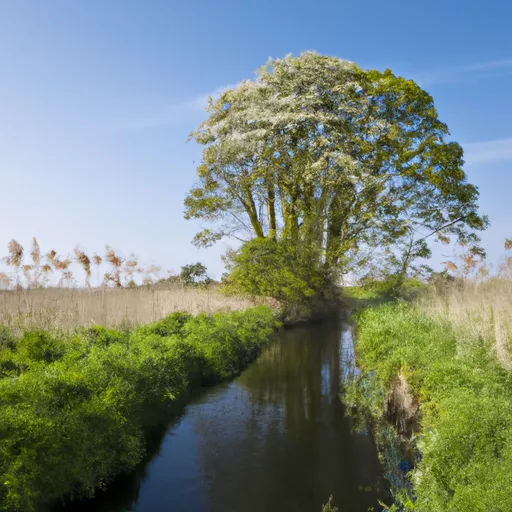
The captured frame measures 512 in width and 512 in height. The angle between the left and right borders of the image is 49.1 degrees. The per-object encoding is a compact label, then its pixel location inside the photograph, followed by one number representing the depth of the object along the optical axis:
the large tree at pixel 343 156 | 26.56
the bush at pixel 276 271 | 26.25
